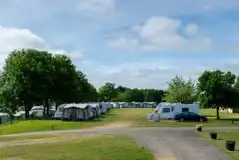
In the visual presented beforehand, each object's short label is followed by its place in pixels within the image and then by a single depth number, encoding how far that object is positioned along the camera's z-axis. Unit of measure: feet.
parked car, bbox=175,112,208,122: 189.37
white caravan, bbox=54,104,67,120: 215.26
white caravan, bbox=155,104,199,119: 201.94
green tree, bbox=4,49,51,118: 234.38
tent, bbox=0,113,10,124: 265.75
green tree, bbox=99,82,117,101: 592.56
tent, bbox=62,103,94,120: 204.95
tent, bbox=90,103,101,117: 233.00
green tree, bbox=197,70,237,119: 203.31
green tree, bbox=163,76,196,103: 288.51
